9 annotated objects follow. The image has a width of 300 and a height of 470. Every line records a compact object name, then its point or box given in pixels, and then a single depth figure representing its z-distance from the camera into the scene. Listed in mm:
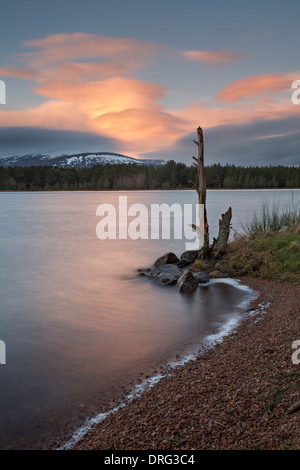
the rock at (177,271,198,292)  14305
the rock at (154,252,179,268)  18094
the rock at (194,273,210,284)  15086
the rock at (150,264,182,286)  15273
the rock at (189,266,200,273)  16688
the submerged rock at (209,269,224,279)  15808
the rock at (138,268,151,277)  17244
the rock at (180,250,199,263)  18681
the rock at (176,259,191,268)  18177
